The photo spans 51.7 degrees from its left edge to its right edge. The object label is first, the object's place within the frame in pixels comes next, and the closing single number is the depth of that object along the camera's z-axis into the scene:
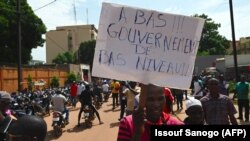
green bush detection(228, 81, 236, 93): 15.50
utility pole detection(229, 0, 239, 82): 12.00
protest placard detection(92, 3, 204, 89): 1.87
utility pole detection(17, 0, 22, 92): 10.89
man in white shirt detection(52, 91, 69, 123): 7.95
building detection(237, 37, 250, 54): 49.16
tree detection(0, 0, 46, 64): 25.41
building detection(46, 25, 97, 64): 58.81
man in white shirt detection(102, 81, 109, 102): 15.20
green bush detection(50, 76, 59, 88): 22.57
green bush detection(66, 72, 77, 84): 26.17
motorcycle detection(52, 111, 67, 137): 7.39
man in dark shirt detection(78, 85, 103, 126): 8.70
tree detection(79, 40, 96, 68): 46.18
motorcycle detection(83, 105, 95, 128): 8.49
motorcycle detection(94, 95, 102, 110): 12.61
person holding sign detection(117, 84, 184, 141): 1.76
